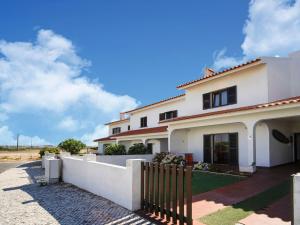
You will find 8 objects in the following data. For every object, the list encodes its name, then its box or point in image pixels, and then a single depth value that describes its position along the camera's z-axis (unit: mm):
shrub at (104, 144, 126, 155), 23188
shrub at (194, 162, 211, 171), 15661
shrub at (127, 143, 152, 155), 22412
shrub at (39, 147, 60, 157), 29759
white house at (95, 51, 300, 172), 13430
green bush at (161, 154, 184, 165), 17094
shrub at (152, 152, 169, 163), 18984
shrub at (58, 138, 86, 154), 34438
